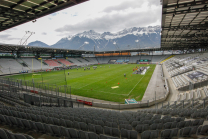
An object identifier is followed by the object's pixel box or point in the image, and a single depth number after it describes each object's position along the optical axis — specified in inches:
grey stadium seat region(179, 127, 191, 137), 199.9
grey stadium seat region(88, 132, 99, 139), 172.1
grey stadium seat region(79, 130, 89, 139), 180.4
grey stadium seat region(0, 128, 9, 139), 153.1
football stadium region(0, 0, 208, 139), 213.6
